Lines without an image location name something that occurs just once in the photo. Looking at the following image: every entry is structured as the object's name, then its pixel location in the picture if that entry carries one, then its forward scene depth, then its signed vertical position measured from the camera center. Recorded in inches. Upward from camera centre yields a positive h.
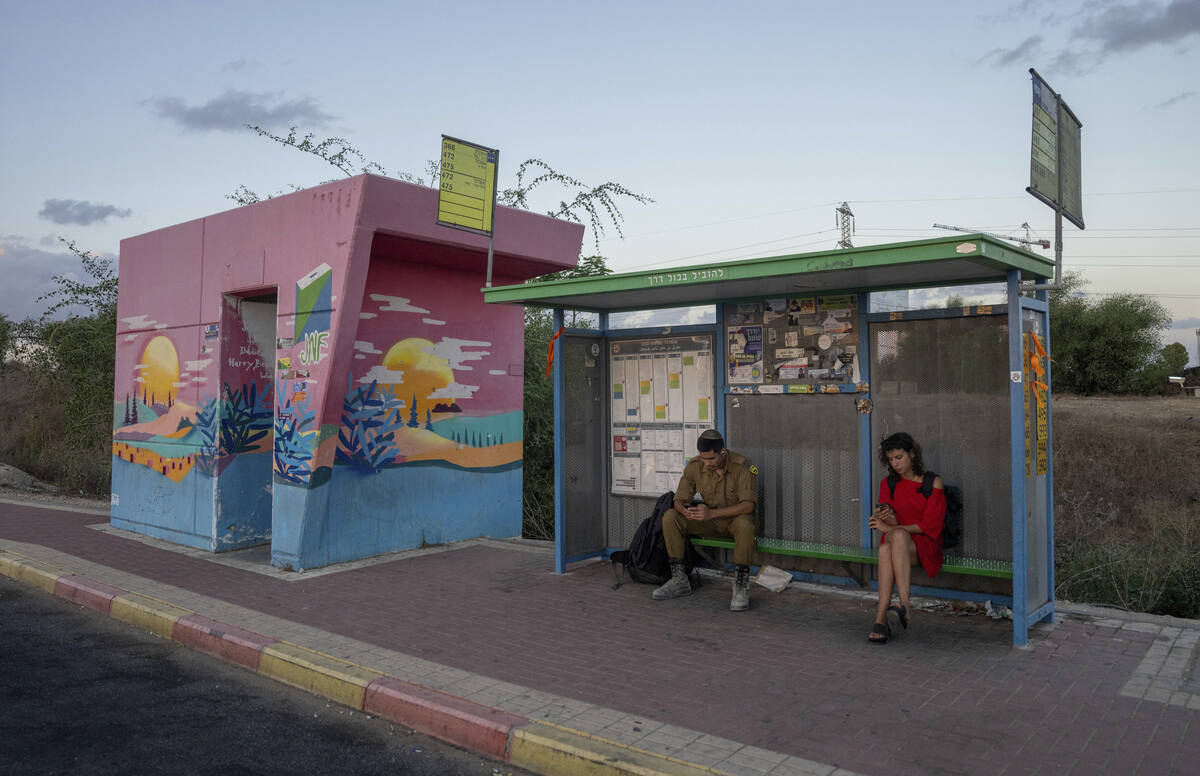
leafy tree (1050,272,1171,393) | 1407.5 +115.6
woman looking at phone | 232.5 -31.1
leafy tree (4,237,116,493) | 599.2 +26.5
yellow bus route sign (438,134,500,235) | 320.2 +83.9
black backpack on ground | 291.7 -48.8
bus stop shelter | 232.7 +4.0
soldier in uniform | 275.0 -29.9
